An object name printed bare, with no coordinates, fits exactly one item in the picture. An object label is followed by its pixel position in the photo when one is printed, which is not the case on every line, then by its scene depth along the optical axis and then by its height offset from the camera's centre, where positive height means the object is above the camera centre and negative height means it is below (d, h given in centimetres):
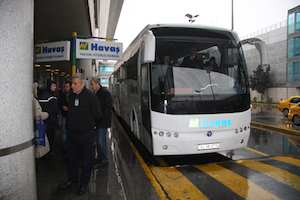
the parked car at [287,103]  1528 -66
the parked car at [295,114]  1120 -105
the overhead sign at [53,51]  702 +136
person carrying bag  412 -96
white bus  488 +3
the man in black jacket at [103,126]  508 -81
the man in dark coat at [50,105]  534 -34
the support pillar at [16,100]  246 -10
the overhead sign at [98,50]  708 +146
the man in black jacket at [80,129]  379 -66
